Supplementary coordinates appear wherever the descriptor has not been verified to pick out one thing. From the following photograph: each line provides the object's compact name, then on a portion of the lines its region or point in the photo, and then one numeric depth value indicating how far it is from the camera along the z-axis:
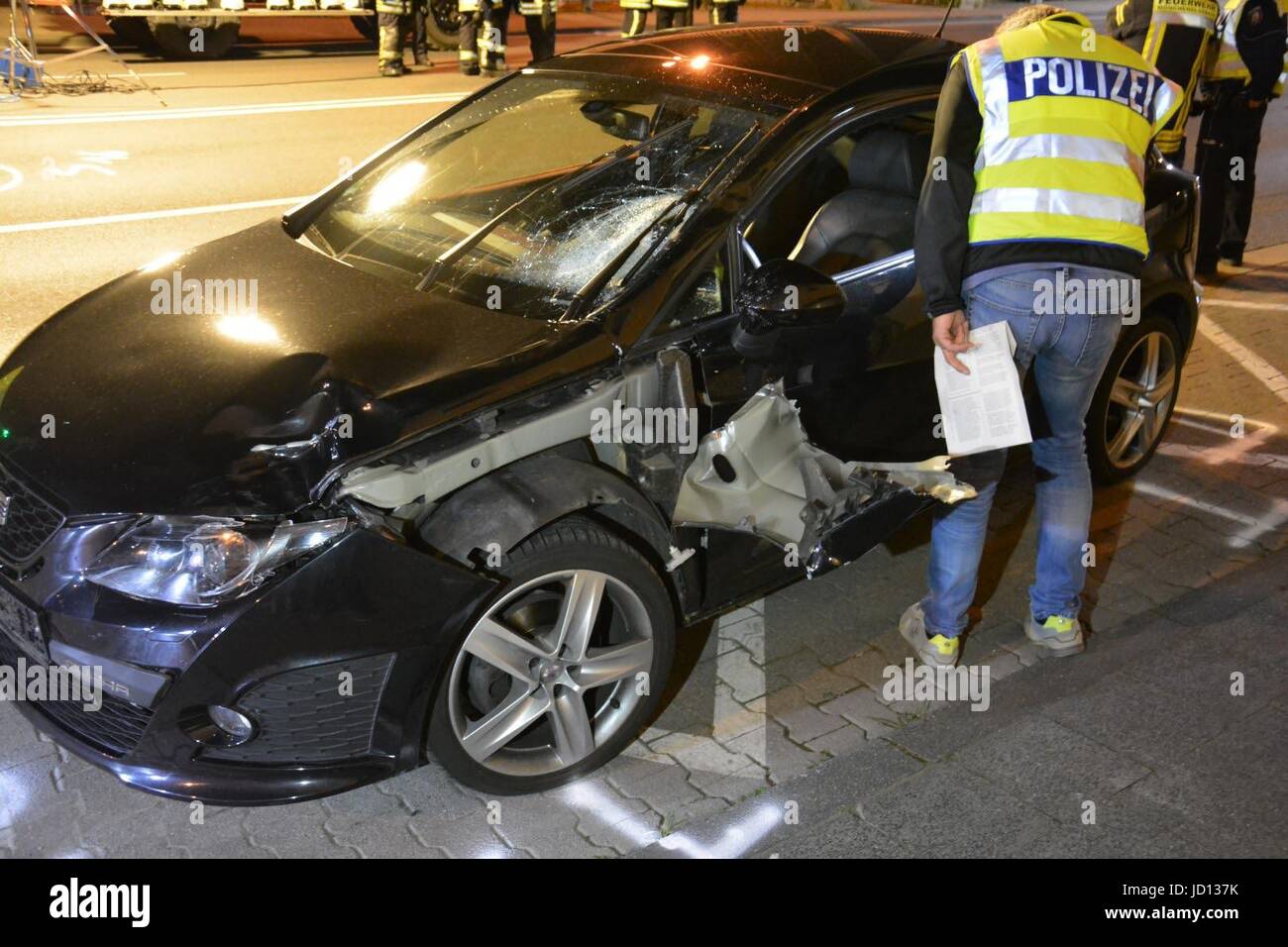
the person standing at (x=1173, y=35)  7.18
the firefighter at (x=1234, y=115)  7.46
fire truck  13.23
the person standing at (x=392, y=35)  13.46
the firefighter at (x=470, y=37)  13.38
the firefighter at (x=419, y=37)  14.59
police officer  3.47
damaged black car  2.89
